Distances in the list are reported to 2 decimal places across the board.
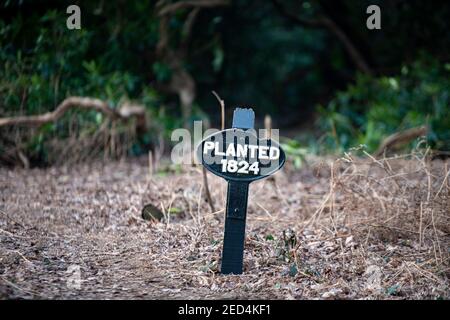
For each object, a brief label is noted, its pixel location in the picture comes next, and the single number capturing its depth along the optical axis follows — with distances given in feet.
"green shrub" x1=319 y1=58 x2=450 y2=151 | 25.75
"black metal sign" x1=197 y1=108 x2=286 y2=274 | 11.65
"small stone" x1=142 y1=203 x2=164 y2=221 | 15.70
